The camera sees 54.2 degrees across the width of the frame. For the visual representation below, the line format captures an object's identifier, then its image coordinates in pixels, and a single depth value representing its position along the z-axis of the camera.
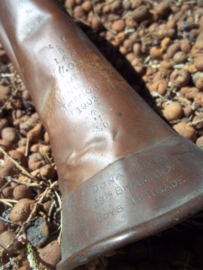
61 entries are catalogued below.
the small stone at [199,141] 0.22
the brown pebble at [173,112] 0.25
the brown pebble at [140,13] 0.30
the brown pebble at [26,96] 0.30
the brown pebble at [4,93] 0.29
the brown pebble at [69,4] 0.34
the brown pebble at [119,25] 0.32
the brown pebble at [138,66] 0.30
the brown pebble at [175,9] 0.31
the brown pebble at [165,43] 0.30
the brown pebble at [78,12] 0.34
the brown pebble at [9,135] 0.27
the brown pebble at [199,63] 0.25
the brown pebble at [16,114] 0.29
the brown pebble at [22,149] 0.27
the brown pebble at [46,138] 0.27
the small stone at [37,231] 0.20
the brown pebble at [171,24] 0.30
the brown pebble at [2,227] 0.21
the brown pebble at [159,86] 0.28
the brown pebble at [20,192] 0.22
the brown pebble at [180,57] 0.28
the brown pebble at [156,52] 0.30
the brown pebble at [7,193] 0.23
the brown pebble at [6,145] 0.26
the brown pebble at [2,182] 0.23
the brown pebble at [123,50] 0.32
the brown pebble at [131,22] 0.32
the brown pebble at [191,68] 0.27
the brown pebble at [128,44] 0.31
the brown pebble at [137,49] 0.31
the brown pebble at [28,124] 0.28
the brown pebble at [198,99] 0.25
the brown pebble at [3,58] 0.34
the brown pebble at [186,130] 0.22
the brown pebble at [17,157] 0.25
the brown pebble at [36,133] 0.27
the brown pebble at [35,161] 0.25
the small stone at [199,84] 0.25
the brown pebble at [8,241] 0.19
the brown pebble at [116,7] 0.32
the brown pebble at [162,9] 0.31
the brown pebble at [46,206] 0.22
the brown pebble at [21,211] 0.21
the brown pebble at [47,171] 0.23
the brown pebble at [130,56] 0.31
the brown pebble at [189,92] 0.26
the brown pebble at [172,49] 0.29
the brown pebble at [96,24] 0.33
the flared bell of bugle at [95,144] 0.13
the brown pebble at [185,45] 0.28
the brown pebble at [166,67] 0.29
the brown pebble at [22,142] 0.27
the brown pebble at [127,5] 0.32
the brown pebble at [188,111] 0.25
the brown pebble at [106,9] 0.33
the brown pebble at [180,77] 0.26
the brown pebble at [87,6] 0.34
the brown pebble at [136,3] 0.31
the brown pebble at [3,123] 0.28
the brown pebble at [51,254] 0.19
